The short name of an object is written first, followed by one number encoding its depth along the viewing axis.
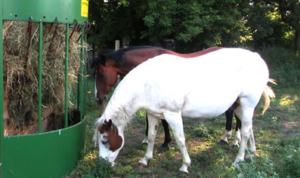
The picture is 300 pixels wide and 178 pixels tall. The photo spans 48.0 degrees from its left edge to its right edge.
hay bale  3.38
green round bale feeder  3.21
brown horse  5.13
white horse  3.96
